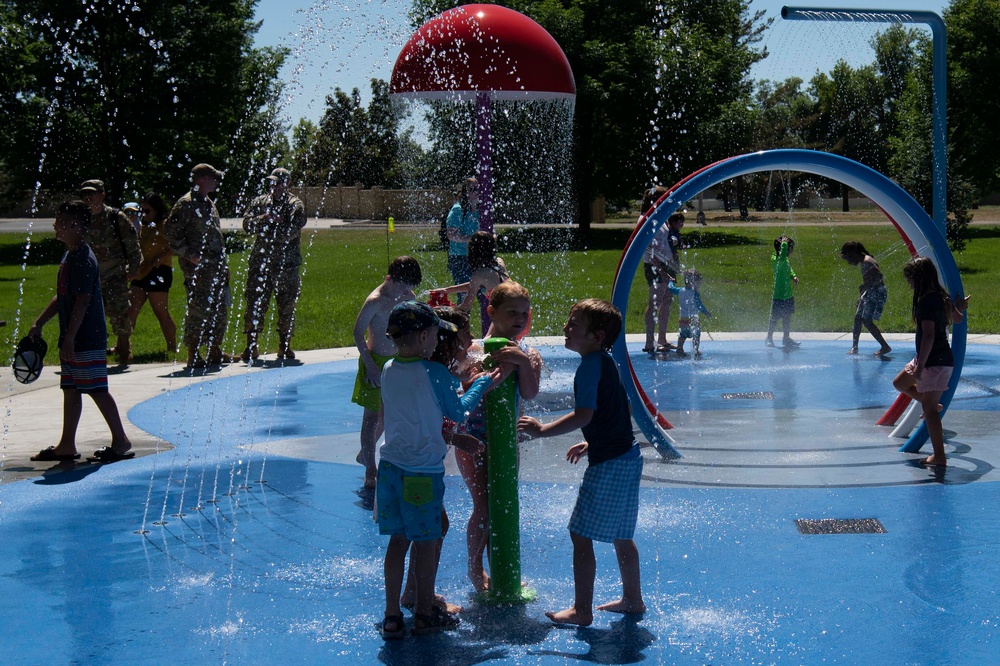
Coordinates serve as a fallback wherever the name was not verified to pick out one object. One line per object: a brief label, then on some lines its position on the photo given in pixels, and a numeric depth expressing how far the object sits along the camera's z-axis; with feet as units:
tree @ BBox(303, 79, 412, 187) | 161.38
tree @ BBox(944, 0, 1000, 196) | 114.11
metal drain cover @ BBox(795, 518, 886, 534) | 19.74
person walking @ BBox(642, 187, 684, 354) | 40.06
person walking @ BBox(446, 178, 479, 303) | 35.53
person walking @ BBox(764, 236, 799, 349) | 41.50
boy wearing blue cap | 15.01
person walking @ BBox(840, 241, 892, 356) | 38.68
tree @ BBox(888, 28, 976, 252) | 76.69
